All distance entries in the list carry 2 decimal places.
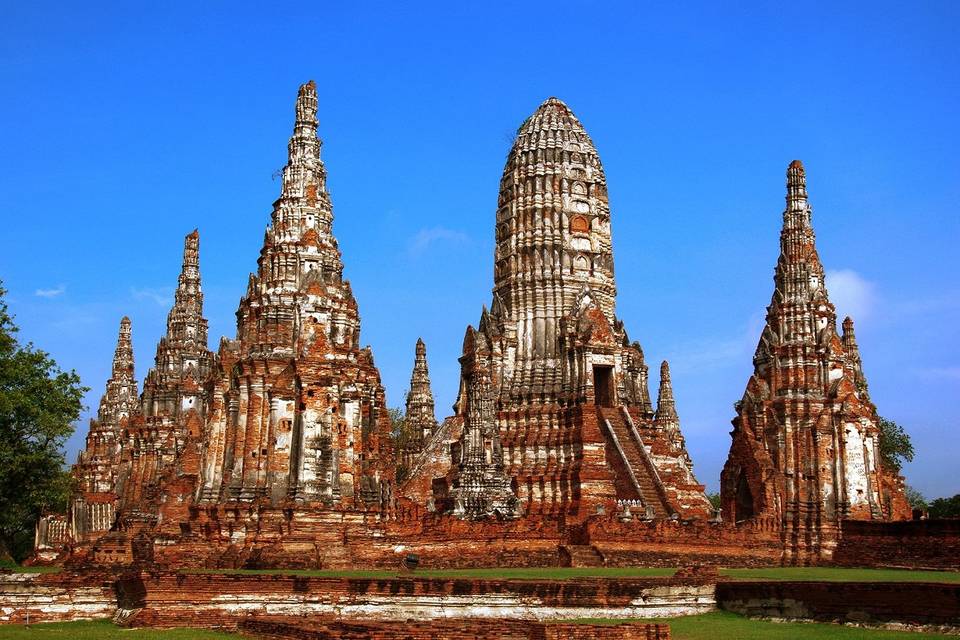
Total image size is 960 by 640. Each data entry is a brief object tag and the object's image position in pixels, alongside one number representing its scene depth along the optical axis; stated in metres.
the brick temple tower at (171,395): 42.28
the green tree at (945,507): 63.97
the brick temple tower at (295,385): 27.05
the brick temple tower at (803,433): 37.59
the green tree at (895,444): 59.88
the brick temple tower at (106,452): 45.31
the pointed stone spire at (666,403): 45.53
